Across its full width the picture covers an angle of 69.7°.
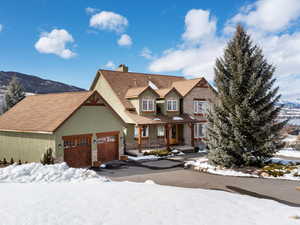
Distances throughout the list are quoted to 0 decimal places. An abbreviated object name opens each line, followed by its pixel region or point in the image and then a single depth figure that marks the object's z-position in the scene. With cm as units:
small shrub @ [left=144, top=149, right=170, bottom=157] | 2036
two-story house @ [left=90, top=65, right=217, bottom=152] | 2334
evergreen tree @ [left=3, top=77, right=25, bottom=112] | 3581
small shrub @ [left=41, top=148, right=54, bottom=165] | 1401
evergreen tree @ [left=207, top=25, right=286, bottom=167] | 1420
